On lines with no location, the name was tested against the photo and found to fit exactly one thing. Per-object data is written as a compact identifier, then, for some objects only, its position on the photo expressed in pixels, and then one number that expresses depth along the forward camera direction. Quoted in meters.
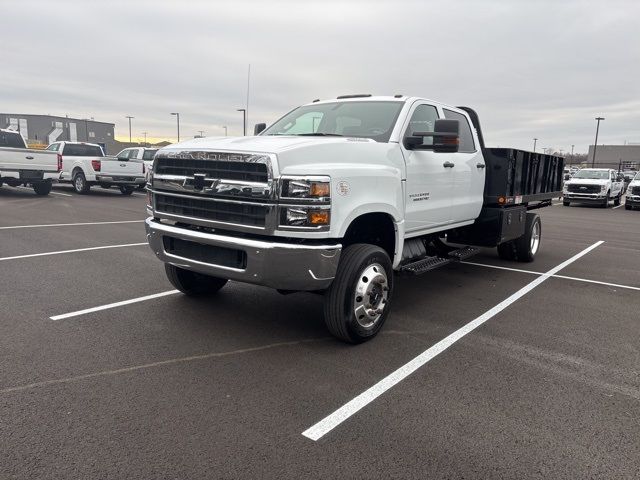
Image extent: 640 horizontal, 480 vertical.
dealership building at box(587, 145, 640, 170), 82.62
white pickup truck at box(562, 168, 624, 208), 22.87
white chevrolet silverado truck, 3.82
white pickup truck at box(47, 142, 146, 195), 18.86
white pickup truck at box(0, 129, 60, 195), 15.84
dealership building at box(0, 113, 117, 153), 84.38
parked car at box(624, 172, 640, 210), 21.83
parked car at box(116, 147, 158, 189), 22.40
